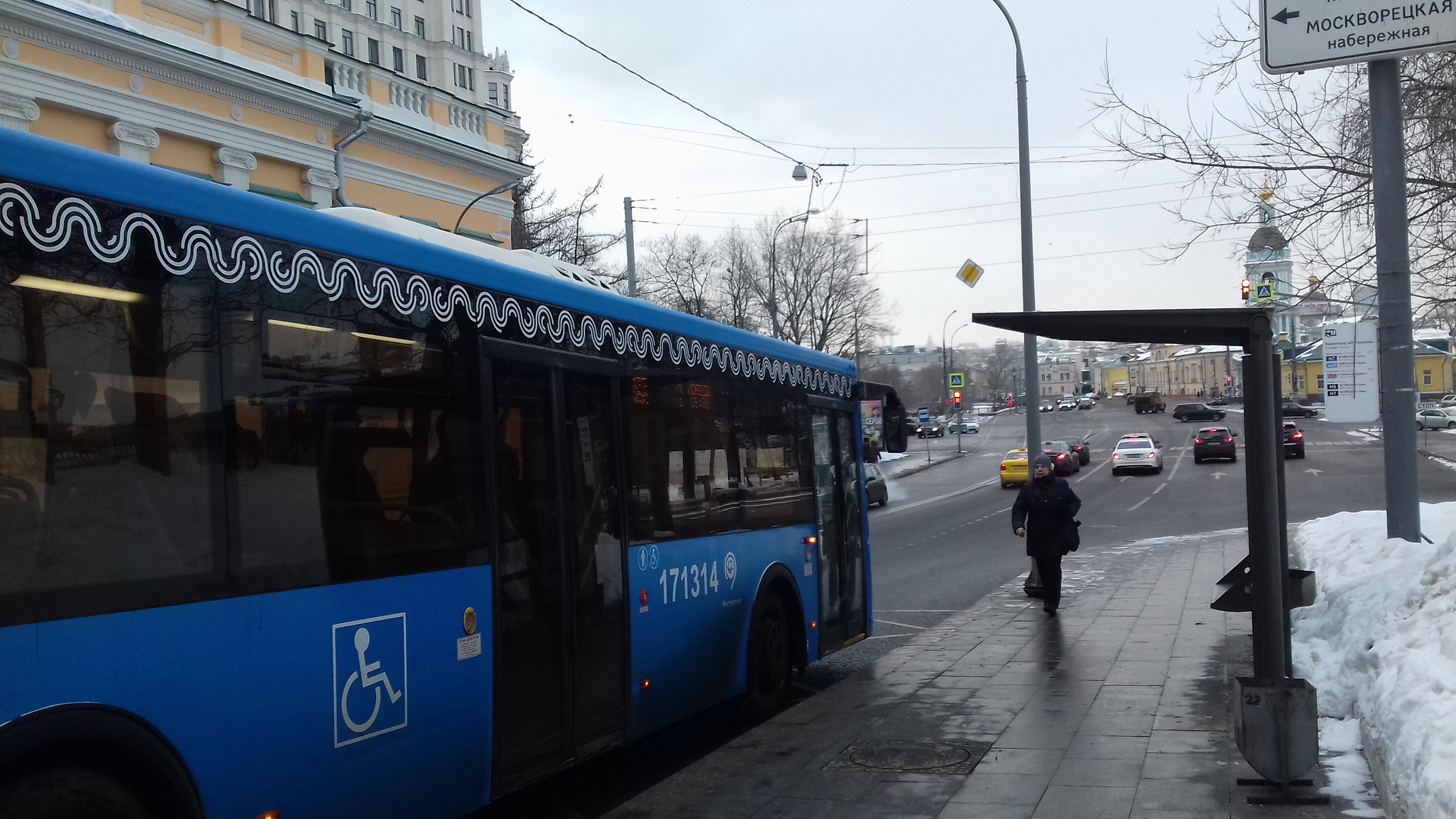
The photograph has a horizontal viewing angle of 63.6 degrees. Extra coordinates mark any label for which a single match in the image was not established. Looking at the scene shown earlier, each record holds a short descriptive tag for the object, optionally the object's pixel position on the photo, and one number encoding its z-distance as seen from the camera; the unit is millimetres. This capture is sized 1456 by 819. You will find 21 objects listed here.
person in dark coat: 12391
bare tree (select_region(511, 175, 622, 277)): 43188
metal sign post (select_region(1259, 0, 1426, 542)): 8547
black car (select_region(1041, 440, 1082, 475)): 43062
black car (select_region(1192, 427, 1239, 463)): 46938
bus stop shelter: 5617
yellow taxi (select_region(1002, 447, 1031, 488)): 41344
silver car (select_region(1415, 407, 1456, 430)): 65375
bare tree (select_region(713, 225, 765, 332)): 60531
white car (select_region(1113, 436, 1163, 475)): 43469
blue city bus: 3396
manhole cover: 6684
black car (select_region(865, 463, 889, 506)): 36781
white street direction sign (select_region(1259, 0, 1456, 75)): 8336
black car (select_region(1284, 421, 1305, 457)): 47344
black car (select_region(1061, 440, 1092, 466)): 51406
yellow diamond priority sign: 19766
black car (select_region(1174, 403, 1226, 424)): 83812
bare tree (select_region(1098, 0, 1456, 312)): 10516
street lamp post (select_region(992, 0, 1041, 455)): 15383
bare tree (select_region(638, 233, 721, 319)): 56438
